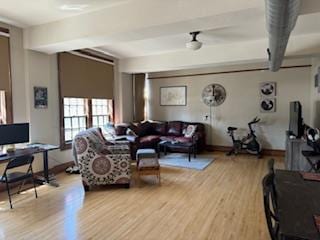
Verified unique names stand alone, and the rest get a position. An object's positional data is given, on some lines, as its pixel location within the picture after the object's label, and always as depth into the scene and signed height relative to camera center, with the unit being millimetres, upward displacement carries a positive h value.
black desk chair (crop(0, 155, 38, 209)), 3221 -944
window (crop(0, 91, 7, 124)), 4078 -8
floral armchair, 3870 -900
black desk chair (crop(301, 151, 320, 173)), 3422 -785
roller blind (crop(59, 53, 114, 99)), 5172 +751
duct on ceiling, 1960 +859
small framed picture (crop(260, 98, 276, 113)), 6621 +54
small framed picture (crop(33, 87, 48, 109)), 4523 +222
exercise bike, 6484 -1018
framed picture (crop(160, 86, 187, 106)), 7766 +394
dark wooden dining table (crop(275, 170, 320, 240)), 1197 -636
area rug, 5519 -1357
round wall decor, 7214 +403
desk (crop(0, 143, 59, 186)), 3558 -709
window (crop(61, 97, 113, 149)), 5352 -173
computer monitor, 3742 -407
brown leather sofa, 6289 -759
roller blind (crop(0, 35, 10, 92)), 3975 +754
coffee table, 6195 -1026
